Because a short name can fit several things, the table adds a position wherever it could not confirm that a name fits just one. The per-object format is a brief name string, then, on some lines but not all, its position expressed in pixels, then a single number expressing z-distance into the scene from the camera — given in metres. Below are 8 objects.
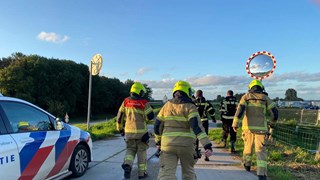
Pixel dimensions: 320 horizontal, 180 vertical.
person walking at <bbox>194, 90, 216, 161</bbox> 7.75
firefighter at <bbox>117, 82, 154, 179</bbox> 5.02
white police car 3.59
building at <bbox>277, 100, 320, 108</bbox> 60.62
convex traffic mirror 7.06
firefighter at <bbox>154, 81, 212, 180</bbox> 3.66
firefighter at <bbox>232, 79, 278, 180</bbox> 5.26
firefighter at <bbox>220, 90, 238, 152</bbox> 8.05
